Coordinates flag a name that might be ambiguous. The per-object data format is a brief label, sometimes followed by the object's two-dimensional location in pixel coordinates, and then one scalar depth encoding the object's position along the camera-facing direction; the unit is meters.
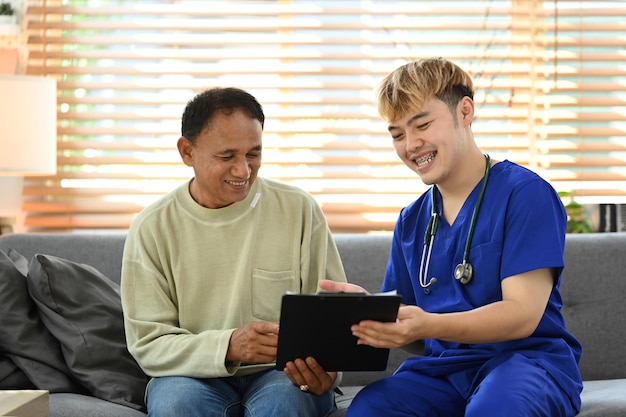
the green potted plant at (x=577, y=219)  3.33
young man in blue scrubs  1.93
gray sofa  2.79
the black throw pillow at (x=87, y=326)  2.46
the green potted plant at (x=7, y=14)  3.75
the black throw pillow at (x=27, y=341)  2.48
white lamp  3.19
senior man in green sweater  2.25
